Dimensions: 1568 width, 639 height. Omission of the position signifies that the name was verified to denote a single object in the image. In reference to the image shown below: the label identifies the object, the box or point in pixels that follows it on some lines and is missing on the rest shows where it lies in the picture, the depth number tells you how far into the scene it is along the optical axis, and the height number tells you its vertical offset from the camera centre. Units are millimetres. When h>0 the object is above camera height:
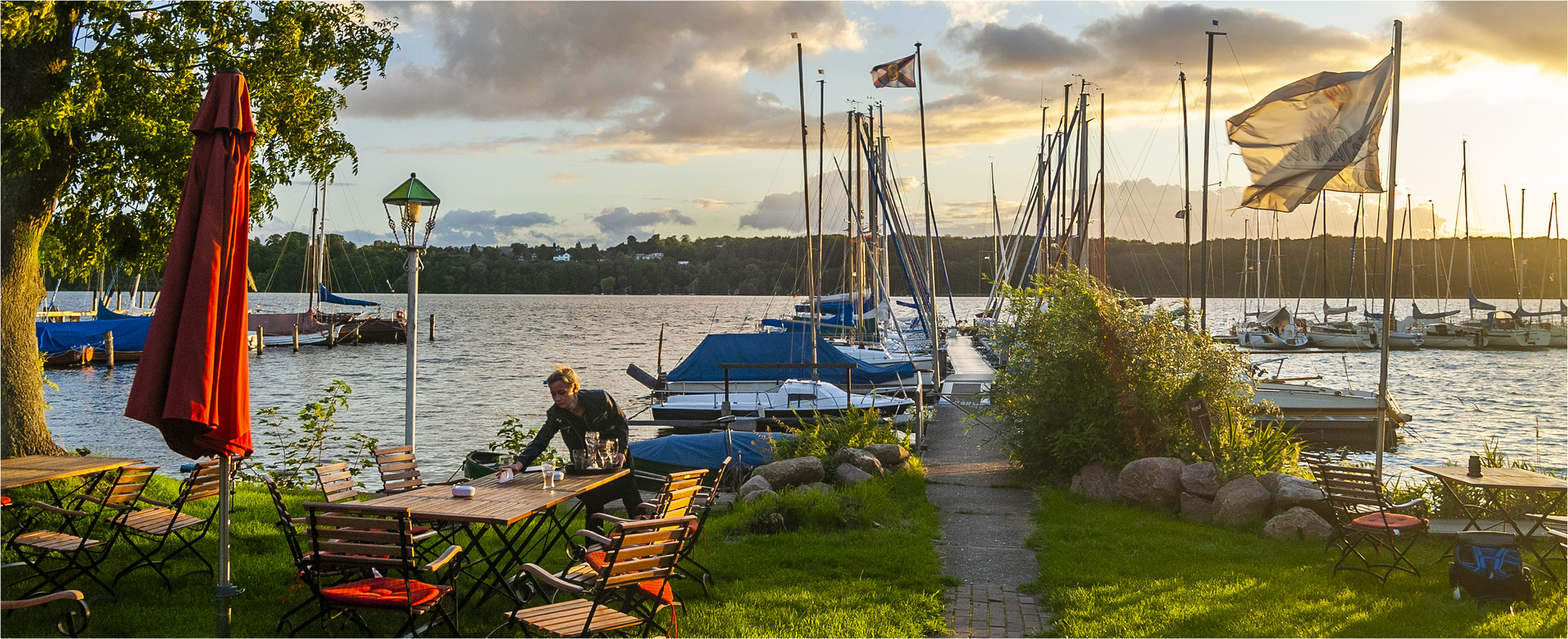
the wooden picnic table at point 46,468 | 6777 -1359
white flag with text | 11273 +1925
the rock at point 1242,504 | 9227 -2068
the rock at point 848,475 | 10852 -2114
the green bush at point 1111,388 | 11227 -1178
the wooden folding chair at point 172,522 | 6891 -1717
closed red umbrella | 4582 -120
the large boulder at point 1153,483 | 10125 -2064
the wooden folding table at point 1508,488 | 7375 -1611
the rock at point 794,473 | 10656 -2041
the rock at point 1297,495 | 9039 -1955
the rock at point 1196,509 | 9664 -2219
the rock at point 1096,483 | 10801 -2206
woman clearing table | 7316 -1069
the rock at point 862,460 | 11258 -2015
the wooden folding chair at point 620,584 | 5234 -1750
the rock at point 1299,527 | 8656 -2150
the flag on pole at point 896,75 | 28125 +6374
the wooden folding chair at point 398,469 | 7902 -1513
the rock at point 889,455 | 12000 -2067
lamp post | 9836 +775
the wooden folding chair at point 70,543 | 6441 -1749
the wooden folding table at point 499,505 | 5719 -1385
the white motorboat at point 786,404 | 20828 -2523
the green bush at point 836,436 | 12133 -1943
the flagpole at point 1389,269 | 10680 +261
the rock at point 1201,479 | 9859 -1954
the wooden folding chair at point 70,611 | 4973 -1953
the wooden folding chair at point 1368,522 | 7344 -1828
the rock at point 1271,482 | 9438 -1898
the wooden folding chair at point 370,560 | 5297 -1527
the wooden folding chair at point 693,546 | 6746 -1814
